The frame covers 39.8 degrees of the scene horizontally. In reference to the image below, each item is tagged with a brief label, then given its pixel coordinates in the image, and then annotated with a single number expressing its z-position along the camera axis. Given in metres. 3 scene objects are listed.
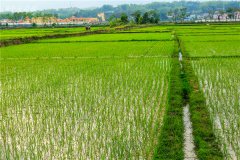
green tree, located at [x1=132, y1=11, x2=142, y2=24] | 67.67
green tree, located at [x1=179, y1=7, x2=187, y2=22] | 88.94
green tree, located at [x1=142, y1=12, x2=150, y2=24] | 68.88
